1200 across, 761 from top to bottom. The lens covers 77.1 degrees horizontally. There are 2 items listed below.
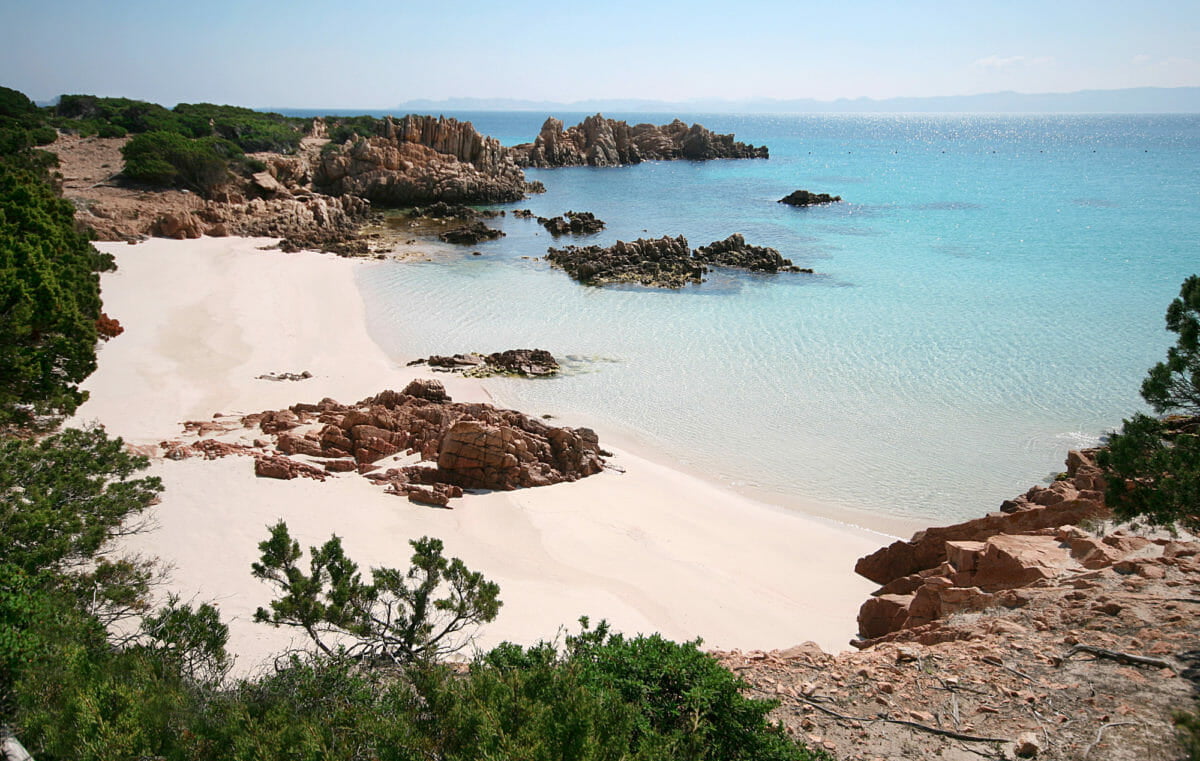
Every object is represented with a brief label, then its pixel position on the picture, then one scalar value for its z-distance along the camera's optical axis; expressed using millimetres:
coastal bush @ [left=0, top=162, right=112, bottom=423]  10686
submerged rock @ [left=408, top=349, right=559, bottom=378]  20969
